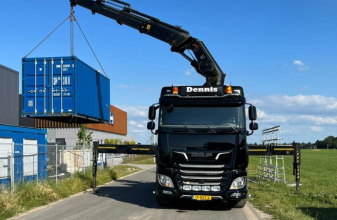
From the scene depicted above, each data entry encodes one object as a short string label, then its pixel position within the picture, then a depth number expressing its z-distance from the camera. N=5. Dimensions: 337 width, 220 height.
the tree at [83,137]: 33.59
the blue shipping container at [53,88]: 15.45
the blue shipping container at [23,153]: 12.80
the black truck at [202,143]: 9.72
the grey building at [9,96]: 24.00
